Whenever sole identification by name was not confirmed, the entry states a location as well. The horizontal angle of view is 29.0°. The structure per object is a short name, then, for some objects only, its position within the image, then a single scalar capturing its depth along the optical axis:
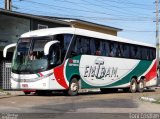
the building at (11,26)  20.10
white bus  14.97
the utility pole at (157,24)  35.21
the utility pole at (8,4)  27.70
